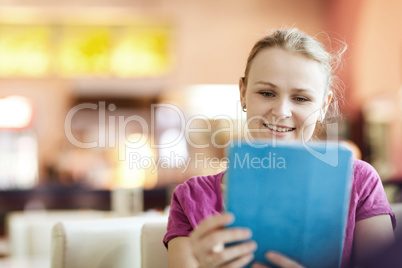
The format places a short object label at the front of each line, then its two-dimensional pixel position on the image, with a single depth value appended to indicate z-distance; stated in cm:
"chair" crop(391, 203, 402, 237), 140
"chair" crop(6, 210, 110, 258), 258
